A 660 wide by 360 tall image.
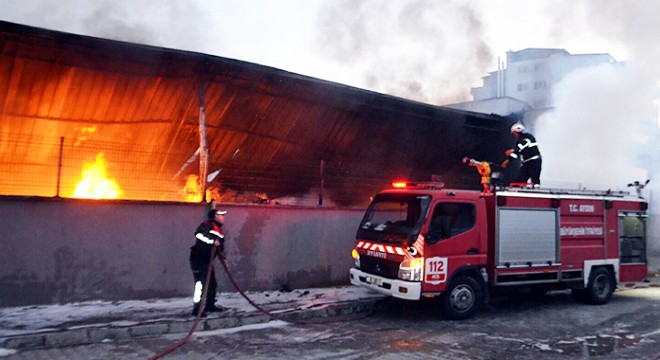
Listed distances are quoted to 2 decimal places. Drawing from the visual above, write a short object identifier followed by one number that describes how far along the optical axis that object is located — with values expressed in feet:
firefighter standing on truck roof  33.63
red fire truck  26.30
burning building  31.55
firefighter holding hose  26.07
